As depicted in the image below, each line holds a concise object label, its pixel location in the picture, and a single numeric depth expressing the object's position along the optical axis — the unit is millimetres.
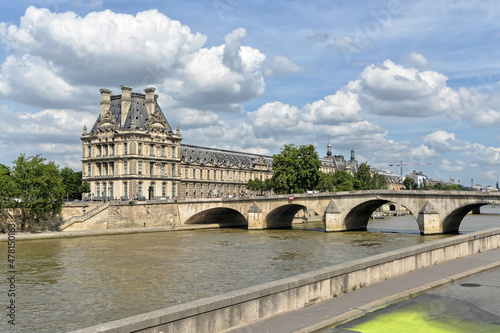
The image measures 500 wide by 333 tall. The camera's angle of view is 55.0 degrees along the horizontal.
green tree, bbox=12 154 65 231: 67000
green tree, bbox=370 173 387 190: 162075
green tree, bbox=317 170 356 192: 135500
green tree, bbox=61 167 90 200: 106188
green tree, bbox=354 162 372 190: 156500
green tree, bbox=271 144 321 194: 100500
